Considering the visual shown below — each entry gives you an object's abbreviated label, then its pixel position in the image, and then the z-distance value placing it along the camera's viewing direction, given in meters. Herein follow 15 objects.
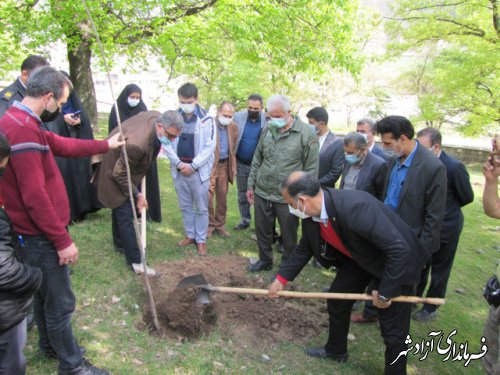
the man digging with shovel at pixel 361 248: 2.63
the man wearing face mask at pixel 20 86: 3.88
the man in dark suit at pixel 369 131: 4.58
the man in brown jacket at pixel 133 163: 3.89
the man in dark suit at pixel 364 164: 4.09
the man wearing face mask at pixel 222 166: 5.57
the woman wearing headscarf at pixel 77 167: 5.19
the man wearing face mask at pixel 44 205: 2.23
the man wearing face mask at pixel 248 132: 5.75
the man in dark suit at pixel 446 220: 3.78
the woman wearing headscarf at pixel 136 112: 5.55
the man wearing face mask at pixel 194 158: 4.77
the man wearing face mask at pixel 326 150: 4.96
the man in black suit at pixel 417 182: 3.23
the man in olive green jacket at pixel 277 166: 4.36
